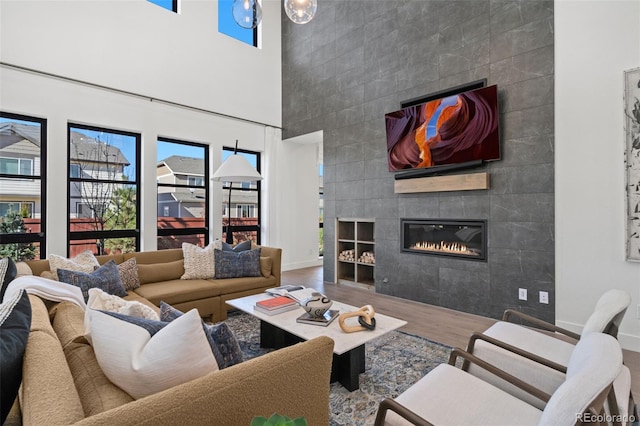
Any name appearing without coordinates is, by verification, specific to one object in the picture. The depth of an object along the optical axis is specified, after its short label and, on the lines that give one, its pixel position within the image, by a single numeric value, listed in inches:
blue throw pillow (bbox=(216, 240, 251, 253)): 154.4
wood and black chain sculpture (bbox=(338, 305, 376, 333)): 81.2
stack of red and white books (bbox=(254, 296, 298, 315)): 94.4
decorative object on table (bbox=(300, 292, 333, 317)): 86.8
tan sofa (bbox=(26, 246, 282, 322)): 121.0
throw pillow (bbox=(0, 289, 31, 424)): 36.5
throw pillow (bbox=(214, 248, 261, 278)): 143.9
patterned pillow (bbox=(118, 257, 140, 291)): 123.2
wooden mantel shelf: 138.8
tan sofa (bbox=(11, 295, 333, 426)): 30.8
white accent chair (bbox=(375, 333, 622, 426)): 35.5
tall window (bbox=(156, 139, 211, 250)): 196.2
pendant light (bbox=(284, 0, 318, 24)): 90.2
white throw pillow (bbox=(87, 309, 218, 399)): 38.7
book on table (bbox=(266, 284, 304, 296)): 110.4
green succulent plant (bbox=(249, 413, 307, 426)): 26.5
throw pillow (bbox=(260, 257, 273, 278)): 151.6
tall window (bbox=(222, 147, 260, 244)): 224.5
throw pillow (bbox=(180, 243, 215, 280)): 141.8
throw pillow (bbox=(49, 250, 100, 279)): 109.4
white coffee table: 77.1
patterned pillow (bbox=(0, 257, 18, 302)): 77.2
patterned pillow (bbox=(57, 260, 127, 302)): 102.3
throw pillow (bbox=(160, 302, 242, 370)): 46.5
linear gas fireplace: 143.1
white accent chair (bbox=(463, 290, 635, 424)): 58.4
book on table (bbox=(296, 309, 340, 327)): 85.4
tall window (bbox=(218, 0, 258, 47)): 214.7
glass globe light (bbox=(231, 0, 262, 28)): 90.5
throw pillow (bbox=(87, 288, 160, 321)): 54.7
